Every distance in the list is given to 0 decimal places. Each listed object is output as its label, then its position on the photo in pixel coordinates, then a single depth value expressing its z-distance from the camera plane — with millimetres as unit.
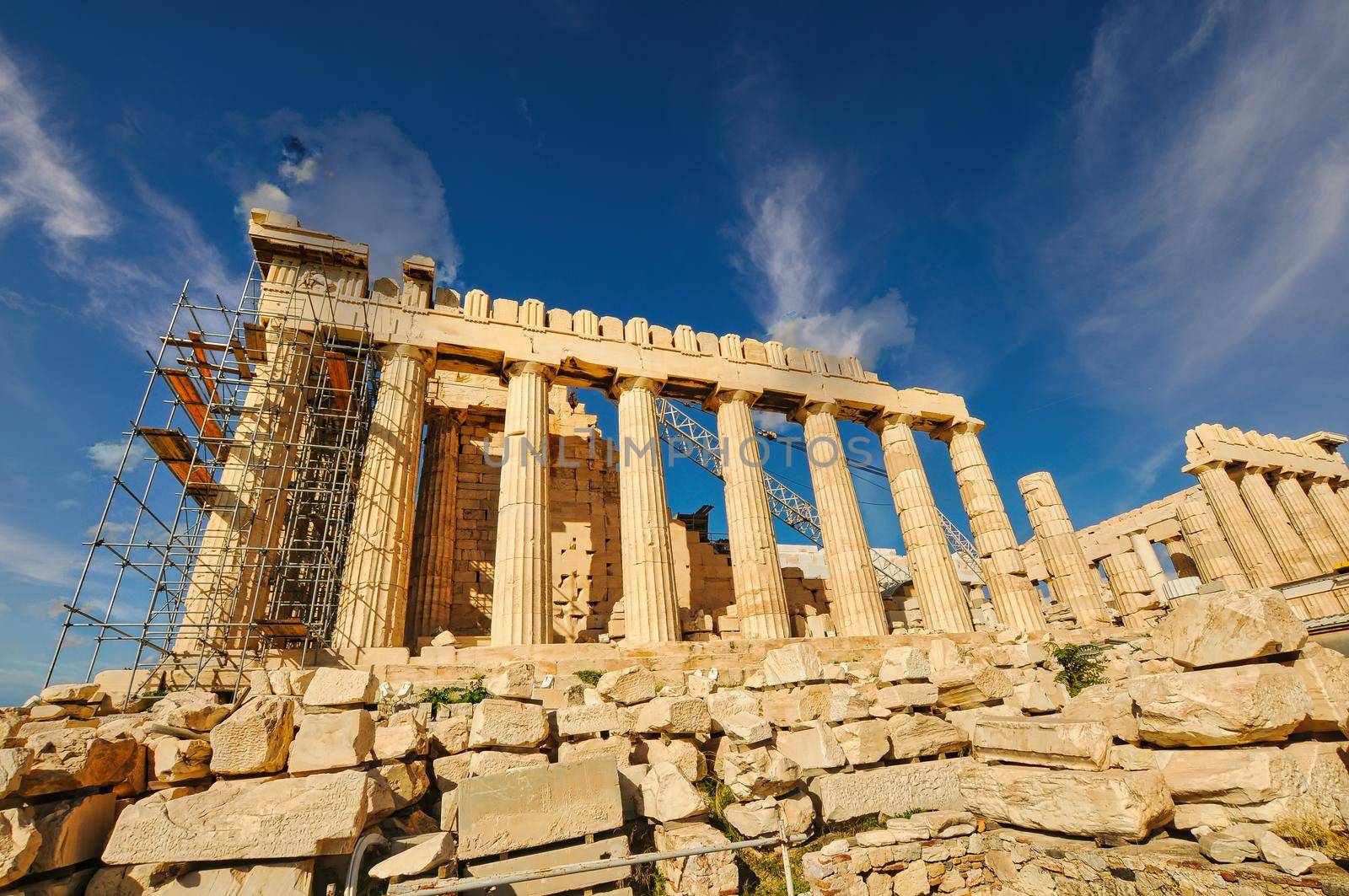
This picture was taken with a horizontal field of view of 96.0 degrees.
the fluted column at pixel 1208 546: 23641
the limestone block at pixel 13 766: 4379
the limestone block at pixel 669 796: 5777
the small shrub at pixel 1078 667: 9898
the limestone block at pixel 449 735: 6375
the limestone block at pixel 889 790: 6316
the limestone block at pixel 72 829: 4379
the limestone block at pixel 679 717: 6871
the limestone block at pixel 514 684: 7273
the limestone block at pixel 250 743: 5203
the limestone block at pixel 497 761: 6172
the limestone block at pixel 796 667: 8102
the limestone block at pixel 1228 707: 5004
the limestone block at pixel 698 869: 5215
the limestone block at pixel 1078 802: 5012
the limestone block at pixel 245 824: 4504
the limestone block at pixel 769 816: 5797
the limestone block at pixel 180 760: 5160
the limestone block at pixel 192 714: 5641
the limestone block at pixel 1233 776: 4816
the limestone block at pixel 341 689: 6578
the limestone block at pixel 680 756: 6660
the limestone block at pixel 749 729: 6605
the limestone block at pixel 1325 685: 5156
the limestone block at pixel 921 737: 6910
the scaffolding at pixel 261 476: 10695
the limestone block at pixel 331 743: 5254
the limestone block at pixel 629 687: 7902
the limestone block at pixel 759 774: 6113
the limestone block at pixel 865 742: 6734
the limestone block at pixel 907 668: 7684
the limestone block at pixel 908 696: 7309
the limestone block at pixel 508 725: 6301
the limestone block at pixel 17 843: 4109
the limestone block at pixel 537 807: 5223
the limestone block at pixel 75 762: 4625
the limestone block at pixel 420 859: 4637
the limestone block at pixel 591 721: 6812
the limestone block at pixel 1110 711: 5820
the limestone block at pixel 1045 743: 5570
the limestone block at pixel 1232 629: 5324
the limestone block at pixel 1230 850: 4562
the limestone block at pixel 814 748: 6637
